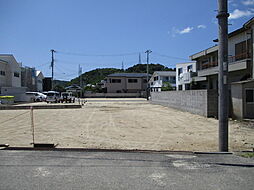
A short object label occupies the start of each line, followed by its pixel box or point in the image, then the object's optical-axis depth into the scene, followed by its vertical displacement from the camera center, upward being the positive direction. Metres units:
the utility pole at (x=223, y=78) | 5.86 +0.43
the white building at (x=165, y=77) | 47.28 +3.64
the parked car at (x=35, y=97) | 36.19 -0.50
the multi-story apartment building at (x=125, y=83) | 58.81 +3.02
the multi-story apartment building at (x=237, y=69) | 12.34 +2.11
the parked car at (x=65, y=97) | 31.29 -0.48
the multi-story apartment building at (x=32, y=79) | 48.97 +3.90
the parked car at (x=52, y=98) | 31.71 -0.61
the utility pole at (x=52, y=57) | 50.83 +8.91
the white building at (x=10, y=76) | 34.63 +3.21
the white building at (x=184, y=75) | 28.21 +2.54
